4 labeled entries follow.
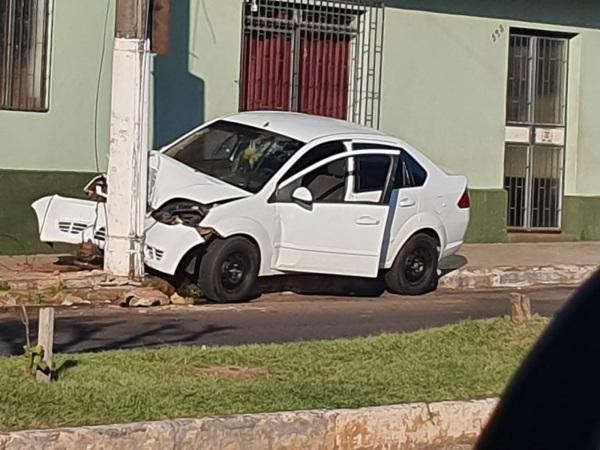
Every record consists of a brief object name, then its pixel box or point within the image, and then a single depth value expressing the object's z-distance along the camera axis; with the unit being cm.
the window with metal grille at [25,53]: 1564
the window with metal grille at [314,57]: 1758
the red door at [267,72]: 1752
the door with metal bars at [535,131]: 2002
